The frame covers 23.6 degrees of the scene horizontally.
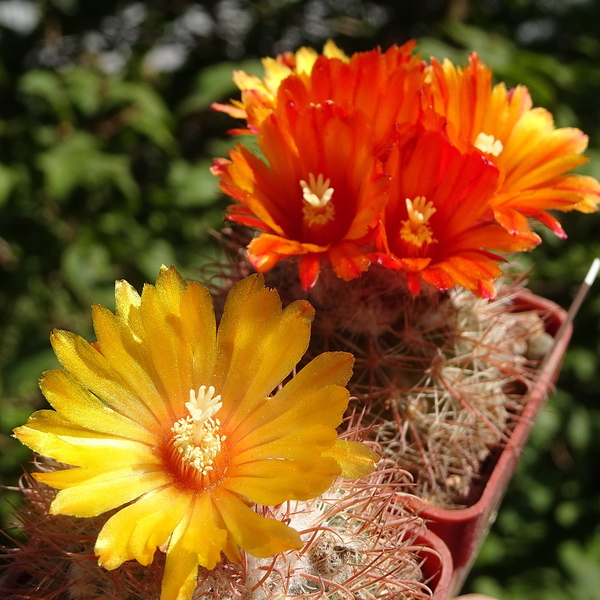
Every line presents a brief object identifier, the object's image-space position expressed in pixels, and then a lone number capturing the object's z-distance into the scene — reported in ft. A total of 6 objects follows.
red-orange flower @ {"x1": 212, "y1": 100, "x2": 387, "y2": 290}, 0.69
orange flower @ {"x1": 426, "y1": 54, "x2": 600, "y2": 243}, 0.72
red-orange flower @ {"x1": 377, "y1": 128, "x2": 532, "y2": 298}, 0.69
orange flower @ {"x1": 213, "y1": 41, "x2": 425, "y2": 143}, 0.72
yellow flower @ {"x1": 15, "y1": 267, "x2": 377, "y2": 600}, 0.61
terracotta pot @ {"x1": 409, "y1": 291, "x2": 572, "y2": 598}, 0.75
